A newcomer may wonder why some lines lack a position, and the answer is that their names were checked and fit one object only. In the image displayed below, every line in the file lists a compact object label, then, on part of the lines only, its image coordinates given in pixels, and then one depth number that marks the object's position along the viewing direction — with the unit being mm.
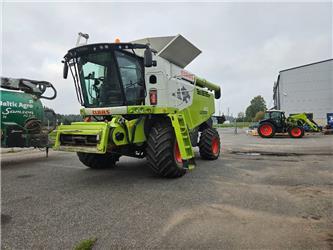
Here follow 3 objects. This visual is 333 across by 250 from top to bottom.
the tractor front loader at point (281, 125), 16750
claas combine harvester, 4664
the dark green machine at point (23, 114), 6766
